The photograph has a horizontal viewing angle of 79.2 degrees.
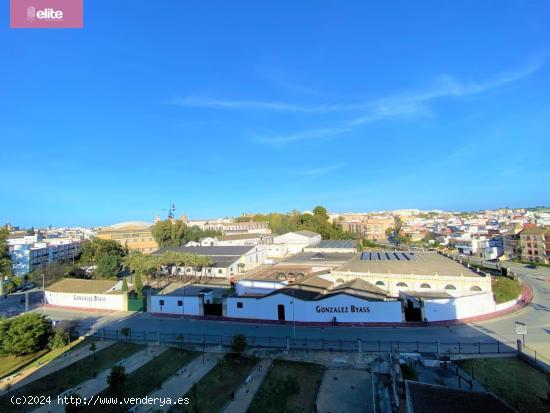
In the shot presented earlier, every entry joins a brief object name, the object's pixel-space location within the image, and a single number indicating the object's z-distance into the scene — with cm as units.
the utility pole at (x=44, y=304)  3563
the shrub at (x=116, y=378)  1662
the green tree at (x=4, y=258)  4659
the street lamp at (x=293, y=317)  2576
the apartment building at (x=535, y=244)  5975
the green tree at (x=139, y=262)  4088
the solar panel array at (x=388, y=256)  4181
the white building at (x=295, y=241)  6850
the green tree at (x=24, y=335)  2256
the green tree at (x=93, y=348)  2202
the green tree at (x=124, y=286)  3578
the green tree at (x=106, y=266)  4769
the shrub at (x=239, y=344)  2014
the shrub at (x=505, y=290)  2866
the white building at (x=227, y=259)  4762
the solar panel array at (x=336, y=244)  6369
